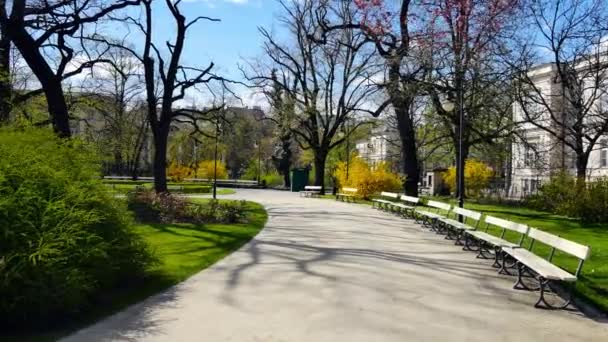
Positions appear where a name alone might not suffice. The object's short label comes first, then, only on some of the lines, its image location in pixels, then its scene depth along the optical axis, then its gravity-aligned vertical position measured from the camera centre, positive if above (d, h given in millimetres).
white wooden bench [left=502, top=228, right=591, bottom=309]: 7203 -1106
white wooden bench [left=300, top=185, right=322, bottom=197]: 37469 -935
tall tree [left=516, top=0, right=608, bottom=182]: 25156 +4291
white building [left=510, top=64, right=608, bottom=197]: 28000 +1883
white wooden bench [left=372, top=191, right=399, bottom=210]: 23548 -1068
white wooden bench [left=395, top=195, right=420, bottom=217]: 20219 -1043
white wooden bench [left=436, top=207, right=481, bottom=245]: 13173 -1084
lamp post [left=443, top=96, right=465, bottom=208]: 16002 +388
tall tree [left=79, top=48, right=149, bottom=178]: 30153 +3520
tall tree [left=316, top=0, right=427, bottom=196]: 23047 +4642
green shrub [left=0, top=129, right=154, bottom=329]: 5766 -680
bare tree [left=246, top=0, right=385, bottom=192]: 41469 +6294
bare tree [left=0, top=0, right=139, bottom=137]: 17516 +4384
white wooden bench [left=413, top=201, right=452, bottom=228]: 16375 -1111
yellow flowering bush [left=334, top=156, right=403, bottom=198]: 31047 -115
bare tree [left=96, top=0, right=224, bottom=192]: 24609 +4013
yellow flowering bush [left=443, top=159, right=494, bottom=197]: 39219 +173
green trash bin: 47344 -221
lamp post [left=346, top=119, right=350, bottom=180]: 35344 +3102
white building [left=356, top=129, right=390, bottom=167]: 53625 +3966
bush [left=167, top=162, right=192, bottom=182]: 56091 +195
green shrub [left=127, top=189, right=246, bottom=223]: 17891 -1123
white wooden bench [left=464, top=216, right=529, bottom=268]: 10086 -1067
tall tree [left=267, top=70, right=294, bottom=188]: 41469 +4655
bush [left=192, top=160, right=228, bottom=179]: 58662 +446
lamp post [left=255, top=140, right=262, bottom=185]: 66062 +1950
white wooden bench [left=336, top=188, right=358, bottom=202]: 31000 -928
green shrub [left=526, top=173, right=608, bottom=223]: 18969 -564
